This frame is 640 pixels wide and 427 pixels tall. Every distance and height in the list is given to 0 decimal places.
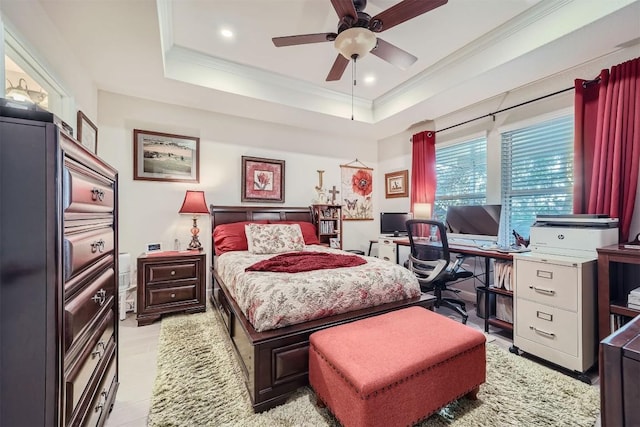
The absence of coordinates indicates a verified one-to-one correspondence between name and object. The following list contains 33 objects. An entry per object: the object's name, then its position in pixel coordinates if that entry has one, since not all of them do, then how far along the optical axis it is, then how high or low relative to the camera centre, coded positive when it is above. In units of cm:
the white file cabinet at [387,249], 385 -54
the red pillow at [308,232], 379 -28
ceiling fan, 181 +138
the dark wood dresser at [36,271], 72 -17
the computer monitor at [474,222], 296 -10
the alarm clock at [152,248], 316 -42
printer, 205 -17
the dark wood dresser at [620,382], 54 -35
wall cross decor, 458 +32
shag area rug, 150 -116
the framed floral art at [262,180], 387 +49
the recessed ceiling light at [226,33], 254 +173
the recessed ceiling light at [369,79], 336 +172
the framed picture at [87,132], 248 +81
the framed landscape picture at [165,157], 326 +71
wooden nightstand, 280 -78
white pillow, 316 -32
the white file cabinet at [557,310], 192 -74
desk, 245 -61
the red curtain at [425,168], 400 +69
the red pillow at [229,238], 330 -32
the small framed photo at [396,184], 454 +51
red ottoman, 123 -78
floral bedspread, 170 -56
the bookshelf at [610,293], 182 -58
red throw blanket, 218 -44
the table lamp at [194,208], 324 +6
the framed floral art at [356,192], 475 +38
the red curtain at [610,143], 217 +60
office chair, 269 -58
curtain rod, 242 +121
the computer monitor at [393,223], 432 -16
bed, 159 -85
